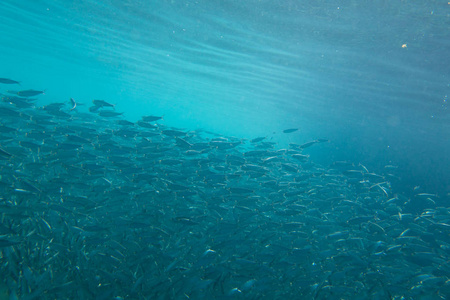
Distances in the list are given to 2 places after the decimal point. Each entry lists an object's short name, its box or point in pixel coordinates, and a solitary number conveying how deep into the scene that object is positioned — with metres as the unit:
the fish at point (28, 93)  7.96
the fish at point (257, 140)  10.04
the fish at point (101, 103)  8.67
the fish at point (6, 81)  8.13
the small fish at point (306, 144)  9.30
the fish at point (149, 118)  8.64
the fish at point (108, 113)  9.17
